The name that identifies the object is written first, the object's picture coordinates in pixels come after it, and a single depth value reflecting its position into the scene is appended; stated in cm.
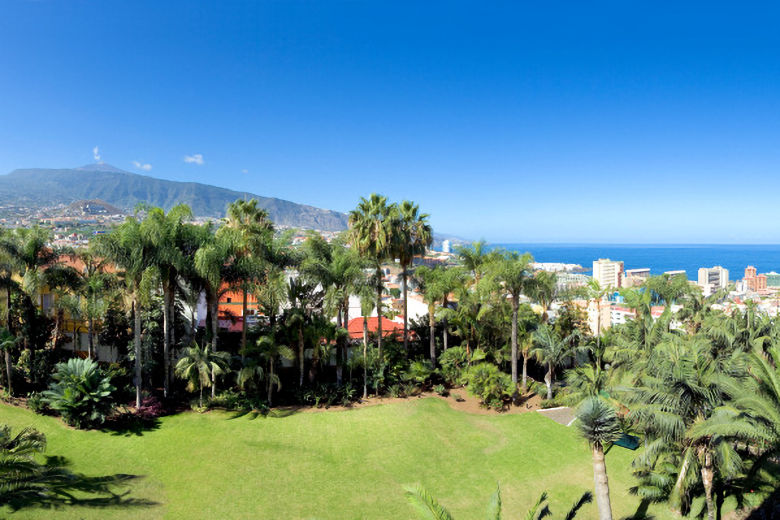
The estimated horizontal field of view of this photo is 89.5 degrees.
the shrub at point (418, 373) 1861
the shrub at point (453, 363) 1956
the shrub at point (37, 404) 1408
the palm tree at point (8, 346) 1452
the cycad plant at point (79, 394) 1334
